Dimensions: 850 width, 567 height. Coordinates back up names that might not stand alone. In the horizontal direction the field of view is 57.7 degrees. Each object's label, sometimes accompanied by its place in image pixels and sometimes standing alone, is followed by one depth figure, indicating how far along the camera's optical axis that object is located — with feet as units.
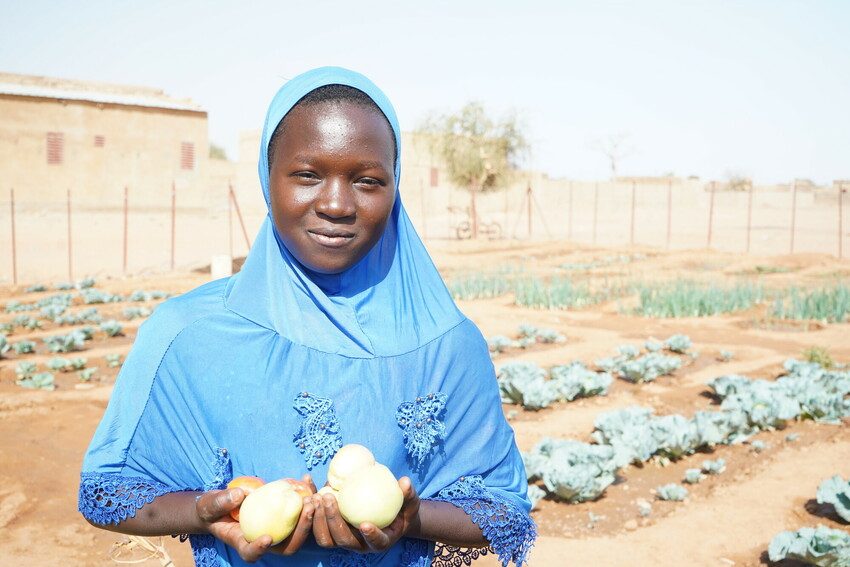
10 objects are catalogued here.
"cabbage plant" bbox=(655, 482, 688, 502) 16.24
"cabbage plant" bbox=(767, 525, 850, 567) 12.35
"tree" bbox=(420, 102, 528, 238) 92.07
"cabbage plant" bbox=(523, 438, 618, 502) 16.01
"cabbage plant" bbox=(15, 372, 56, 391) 25.73
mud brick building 85.35
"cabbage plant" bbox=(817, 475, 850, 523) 14.53
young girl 5.39
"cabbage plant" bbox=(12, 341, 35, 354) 31.30
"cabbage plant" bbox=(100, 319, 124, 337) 34.37
